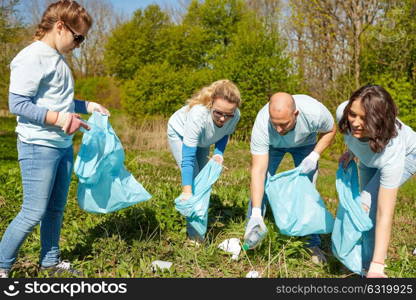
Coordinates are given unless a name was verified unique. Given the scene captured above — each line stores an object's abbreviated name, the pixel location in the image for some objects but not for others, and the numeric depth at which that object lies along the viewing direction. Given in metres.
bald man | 2.70
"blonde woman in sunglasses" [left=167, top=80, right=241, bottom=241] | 2.89
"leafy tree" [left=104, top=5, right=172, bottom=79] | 17.84
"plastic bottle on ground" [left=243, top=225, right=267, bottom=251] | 2.86
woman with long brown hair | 2.24
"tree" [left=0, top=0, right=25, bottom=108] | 9.20
